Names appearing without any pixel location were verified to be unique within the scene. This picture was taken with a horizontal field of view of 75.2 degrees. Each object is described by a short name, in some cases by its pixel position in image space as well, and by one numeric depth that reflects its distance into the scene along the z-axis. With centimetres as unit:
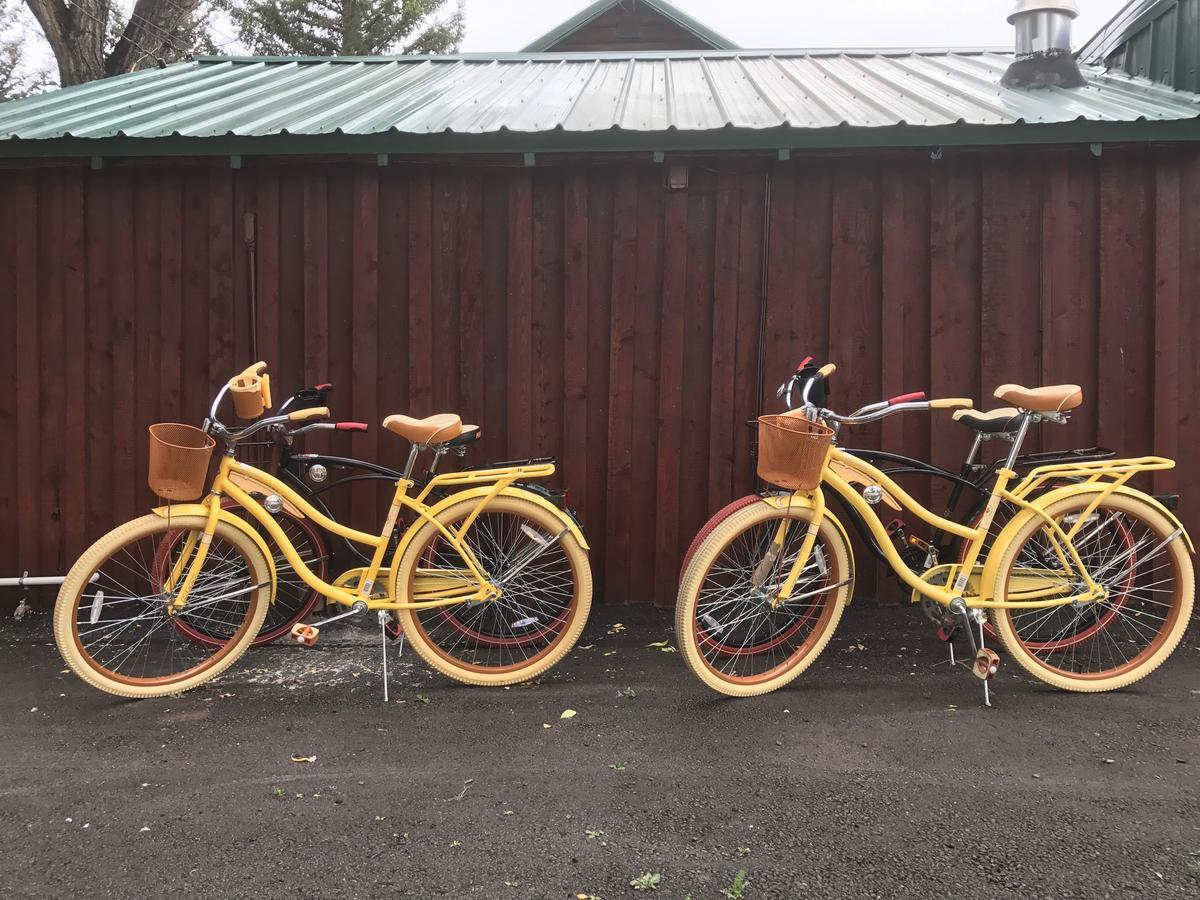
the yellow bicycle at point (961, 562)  300
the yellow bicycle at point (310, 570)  302
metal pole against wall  423
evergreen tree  2077
